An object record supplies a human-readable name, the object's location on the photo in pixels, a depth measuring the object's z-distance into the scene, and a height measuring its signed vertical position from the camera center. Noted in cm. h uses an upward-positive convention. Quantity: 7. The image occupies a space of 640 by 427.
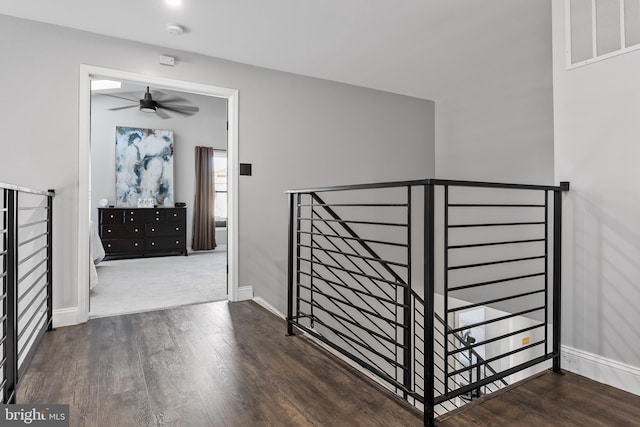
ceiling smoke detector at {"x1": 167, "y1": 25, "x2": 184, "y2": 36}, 283 +139
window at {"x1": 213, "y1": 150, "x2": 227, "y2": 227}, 757 +54
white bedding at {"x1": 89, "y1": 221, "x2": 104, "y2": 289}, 480 -44
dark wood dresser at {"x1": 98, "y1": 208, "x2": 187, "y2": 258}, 620 -29
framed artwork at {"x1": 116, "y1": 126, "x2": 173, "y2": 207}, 657 +85
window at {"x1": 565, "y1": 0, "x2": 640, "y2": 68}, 195 +100
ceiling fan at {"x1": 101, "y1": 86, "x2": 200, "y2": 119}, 594 +179
